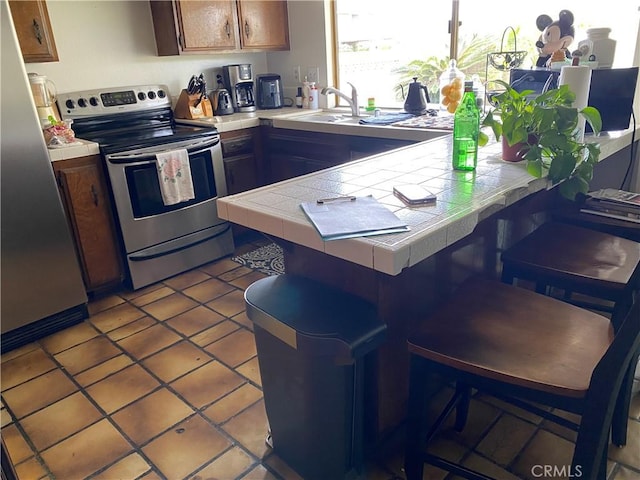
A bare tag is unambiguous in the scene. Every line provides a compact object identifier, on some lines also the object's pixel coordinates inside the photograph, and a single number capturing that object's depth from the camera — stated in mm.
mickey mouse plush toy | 2250
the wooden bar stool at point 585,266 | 1455
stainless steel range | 2752
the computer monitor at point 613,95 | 2020
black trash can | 1213
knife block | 3361
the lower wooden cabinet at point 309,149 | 2797
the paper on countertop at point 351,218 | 1112
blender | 2637
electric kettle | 3049
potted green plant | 1460
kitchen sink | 3145
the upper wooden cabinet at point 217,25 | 3109
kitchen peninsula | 1126
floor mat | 3088
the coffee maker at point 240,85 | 3588
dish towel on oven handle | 2822
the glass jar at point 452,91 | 2498
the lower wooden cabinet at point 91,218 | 2568
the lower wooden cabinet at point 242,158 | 3260
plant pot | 1609
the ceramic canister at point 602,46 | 2090
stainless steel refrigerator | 2141
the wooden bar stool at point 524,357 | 1022
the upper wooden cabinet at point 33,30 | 2459
